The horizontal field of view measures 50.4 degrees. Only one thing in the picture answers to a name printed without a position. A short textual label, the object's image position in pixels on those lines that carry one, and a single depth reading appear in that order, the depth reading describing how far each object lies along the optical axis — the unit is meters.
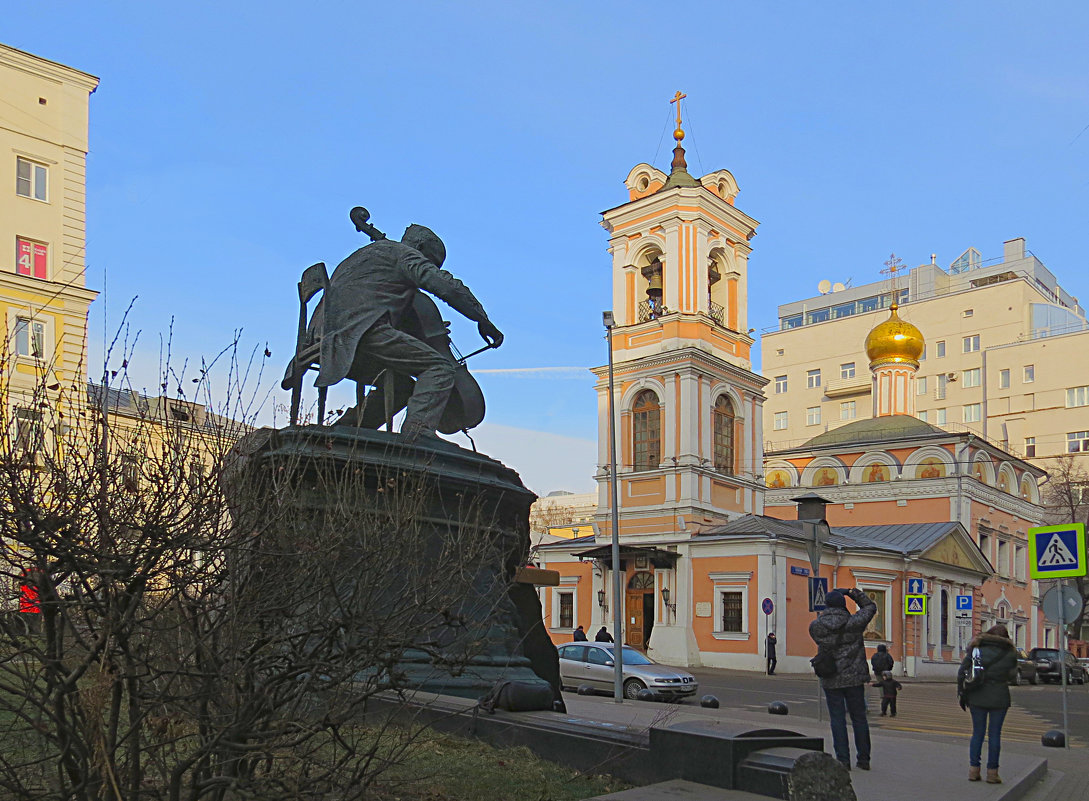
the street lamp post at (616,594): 19.72
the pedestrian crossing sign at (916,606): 31.39
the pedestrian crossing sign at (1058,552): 13.95
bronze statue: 10.98
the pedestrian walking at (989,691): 9.38
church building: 38.22
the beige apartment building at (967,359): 74.31
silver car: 21.47
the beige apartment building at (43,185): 28.03
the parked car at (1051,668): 40.78
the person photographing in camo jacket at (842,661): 9.12
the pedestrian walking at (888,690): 18.03
